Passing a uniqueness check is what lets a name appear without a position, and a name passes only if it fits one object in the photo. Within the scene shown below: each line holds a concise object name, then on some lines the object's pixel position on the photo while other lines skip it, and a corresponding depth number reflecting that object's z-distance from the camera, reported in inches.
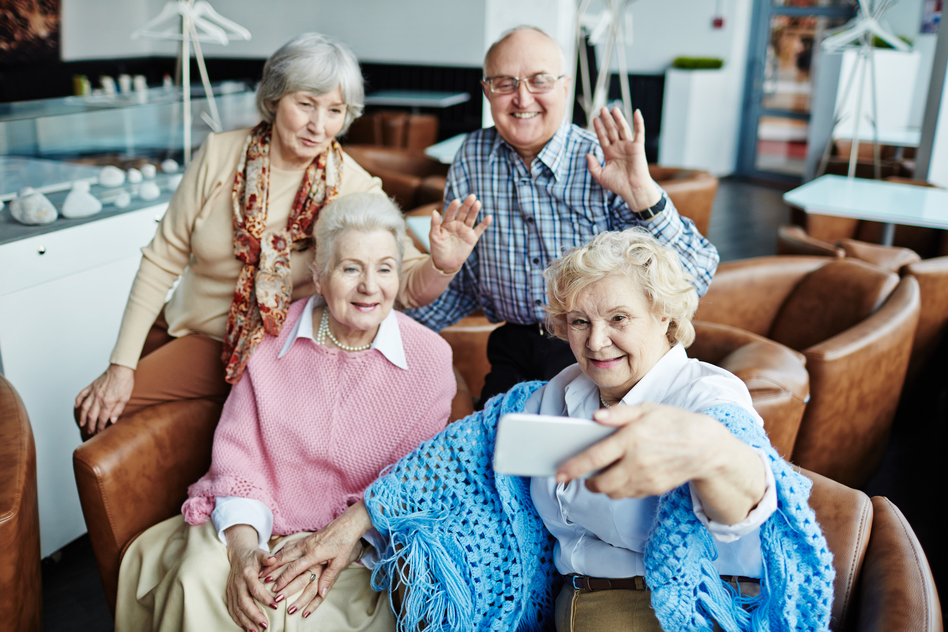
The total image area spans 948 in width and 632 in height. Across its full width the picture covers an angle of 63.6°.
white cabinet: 92.6
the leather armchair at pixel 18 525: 56.3
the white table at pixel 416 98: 309.4
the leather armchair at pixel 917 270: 109.5
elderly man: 72.4
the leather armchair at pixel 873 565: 45.3
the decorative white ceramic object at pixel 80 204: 105.0
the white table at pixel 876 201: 136.1
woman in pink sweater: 61.9
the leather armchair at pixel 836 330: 87.2
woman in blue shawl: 38.7
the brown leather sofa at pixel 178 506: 46.6
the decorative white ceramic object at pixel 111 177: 119.3
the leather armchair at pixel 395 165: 186.9
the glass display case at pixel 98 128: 116.4
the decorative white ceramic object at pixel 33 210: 99.7
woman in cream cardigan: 73.7
